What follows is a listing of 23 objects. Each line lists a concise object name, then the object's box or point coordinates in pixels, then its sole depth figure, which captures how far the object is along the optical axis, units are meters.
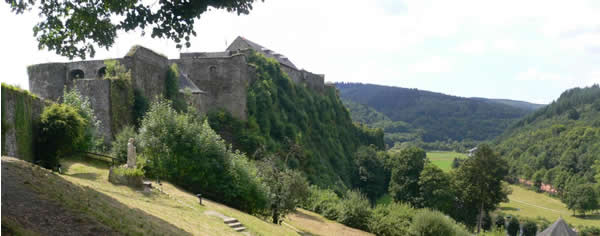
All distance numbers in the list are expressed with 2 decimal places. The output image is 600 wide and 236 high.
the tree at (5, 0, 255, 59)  12.45
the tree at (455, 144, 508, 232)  54.97
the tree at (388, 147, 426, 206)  63.25
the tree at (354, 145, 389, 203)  71.31
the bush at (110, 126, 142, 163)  25.70
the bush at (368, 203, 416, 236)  35.28
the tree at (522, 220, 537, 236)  72.50
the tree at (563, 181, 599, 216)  92.50
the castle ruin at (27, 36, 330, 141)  28.78
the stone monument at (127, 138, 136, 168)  21.18
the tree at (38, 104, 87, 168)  21.66
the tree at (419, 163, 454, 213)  57.47
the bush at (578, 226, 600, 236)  73.88
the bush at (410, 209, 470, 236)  32.09
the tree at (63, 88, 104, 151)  24.89
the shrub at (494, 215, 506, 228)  71.74
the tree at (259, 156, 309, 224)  28.27
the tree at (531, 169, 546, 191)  120.50
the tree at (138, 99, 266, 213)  25.67
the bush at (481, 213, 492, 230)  63.38
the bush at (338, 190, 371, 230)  37.12
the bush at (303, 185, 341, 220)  38.97
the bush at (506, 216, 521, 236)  72.50
